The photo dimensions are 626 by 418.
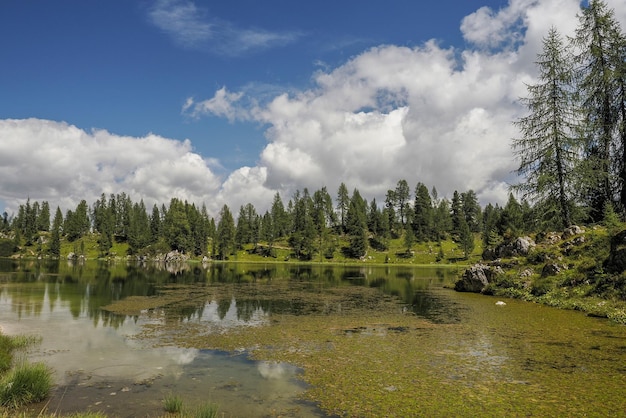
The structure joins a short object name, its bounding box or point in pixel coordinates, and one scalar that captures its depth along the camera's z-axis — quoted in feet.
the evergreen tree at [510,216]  439.63
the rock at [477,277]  157.38
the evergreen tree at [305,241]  576.40
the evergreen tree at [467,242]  519.60
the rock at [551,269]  129.70
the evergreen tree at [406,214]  642.59
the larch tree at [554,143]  154.81
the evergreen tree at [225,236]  619.26
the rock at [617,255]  104.63
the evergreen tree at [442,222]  594.37
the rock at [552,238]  149.56
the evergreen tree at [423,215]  594.24
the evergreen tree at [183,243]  646.04
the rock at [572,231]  143.23
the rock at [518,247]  157.95
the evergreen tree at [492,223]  481.87
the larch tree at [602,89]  140.56
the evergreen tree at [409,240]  548.72
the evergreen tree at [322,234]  577.43
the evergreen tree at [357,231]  561.43
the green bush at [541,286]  124.98
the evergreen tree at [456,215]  606.14
